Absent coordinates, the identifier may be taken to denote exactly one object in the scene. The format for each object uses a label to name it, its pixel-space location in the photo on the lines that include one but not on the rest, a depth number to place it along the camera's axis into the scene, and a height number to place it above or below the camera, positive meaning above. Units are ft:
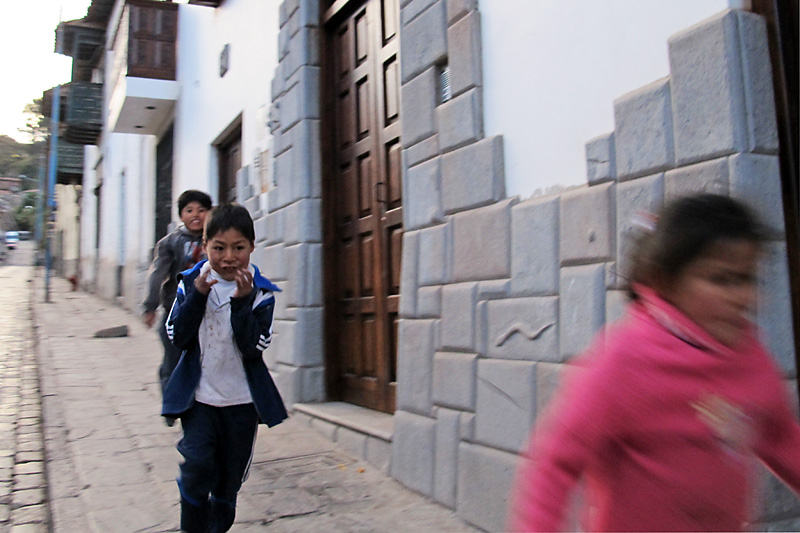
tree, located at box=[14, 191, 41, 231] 215.72 +34.93
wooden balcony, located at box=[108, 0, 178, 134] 37.06 +13.48
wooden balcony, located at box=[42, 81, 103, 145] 66.44 +19.62
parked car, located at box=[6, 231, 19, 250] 198.01 +24.78
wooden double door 15.79 +2.81
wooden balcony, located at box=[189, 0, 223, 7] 27.86 +12.06
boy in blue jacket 9.06 -0.60
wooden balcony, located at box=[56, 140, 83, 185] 88.94 +20.08
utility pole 67.56 +16.58
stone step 14.02 -2.15
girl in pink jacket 3.92 -0.46
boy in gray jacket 13.83 +1.36
